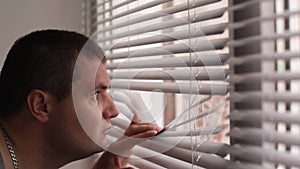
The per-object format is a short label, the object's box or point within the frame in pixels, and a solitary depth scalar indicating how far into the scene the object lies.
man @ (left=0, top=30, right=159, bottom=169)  0.91
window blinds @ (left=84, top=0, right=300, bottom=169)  0.73
